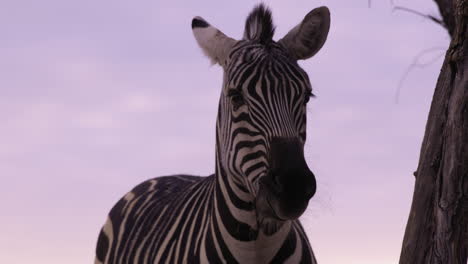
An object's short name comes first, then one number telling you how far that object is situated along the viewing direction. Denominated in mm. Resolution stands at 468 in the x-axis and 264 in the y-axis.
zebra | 9383
